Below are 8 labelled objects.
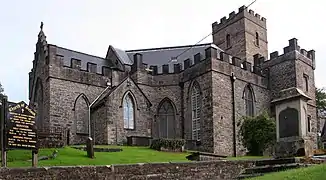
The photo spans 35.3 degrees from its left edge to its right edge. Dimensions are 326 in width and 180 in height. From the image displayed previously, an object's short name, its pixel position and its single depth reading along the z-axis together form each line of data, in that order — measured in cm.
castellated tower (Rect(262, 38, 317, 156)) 4559
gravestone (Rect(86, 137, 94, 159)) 2581
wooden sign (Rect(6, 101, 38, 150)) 1946
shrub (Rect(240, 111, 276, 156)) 3422
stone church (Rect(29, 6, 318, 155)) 4034
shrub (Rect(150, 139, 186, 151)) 3566
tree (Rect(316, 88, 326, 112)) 6185
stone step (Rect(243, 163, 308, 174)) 1880
